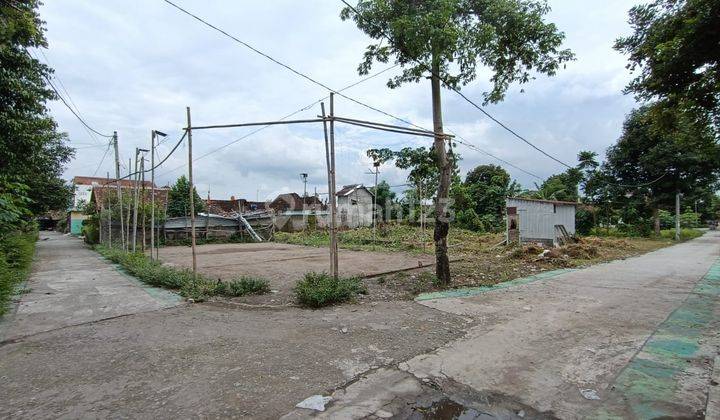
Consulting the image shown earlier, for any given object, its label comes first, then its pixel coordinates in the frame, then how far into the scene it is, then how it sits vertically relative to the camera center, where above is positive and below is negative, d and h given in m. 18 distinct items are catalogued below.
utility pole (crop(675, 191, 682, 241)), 23.95 +0.03
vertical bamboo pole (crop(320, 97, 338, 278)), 6.79 +0.74
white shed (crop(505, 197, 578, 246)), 17.44 -0.26
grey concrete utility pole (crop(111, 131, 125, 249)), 15.42 +2.52
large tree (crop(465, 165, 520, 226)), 26.62 +1.72
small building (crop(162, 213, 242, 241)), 23.11 -0.40
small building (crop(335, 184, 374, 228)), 34.31 +1.35
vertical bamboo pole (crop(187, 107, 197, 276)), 7.38 +1.14
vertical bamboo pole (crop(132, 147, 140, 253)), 12.29 +1.19
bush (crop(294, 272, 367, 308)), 6.21 -1.28
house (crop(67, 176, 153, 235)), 41.50 +0.80
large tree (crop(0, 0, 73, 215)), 7.36 +2.70
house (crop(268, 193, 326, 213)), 43.53 +2.05
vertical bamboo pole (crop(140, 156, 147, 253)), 12.52 +1.71
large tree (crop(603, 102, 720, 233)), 22.92 +2.65
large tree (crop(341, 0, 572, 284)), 6.68 +3.46
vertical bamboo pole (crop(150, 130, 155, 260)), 10.72 +1.89
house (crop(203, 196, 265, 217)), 43.44 +1.92
